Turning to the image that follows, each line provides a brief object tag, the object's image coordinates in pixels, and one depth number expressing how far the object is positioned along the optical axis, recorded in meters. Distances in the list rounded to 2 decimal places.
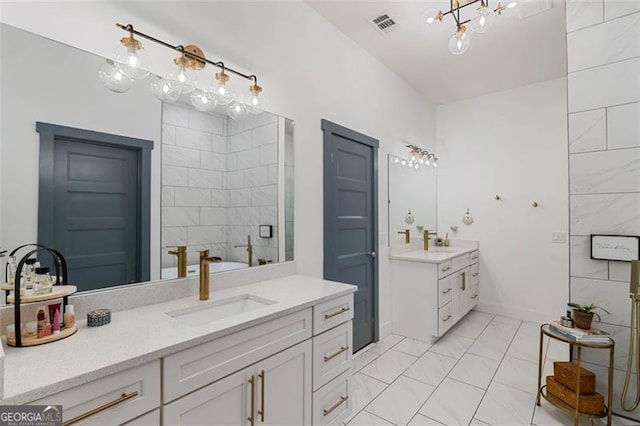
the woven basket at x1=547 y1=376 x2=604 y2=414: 1.86
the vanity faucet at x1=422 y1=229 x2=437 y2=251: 4.01
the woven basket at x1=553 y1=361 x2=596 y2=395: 1.93
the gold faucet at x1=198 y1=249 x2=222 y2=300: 1.64
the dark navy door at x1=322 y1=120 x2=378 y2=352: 2.65
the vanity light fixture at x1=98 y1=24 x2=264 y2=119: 1.45
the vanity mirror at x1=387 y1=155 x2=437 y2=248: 3.58
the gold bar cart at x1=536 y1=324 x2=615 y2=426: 1.81
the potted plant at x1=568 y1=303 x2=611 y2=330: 1.94
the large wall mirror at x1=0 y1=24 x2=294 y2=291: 1.21
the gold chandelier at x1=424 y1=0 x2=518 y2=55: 1.87
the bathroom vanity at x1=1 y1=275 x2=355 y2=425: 0.90
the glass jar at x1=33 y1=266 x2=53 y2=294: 1.13
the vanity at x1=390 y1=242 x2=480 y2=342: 3.18
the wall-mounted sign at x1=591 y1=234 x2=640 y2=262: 1.91
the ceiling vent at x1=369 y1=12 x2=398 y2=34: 2.60
